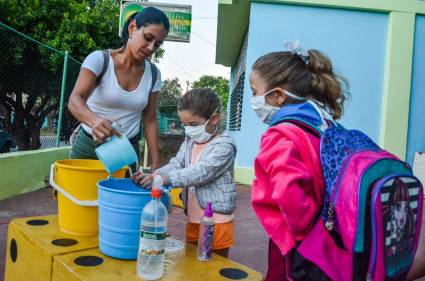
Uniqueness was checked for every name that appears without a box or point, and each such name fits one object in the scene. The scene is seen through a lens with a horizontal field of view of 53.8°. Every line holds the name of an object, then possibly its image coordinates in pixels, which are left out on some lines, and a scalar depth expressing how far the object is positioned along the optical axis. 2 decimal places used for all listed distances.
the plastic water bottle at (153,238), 1.47
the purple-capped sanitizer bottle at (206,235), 1.78
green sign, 7.94
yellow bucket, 1.87
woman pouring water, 2.21
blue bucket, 1.58
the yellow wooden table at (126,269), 1.53
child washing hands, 2.04
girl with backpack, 1.25
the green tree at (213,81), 42.62
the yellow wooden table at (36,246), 1.74
